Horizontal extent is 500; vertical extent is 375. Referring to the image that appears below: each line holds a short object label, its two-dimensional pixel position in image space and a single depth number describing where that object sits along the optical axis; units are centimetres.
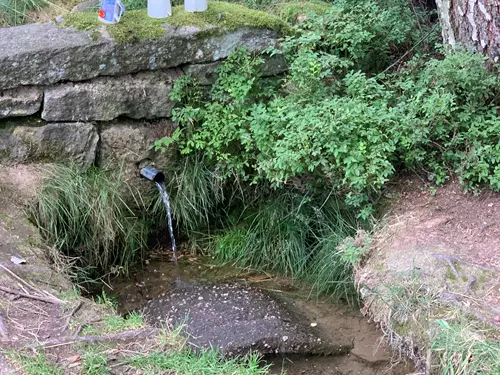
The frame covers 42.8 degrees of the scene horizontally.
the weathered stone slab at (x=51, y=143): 416
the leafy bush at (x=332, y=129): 368
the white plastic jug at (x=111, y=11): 421
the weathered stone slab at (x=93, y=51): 407
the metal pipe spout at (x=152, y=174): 435
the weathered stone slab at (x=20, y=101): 409
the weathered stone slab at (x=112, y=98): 418
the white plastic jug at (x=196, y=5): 441
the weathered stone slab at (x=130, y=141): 436
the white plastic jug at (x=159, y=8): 433
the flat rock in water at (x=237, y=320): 359
